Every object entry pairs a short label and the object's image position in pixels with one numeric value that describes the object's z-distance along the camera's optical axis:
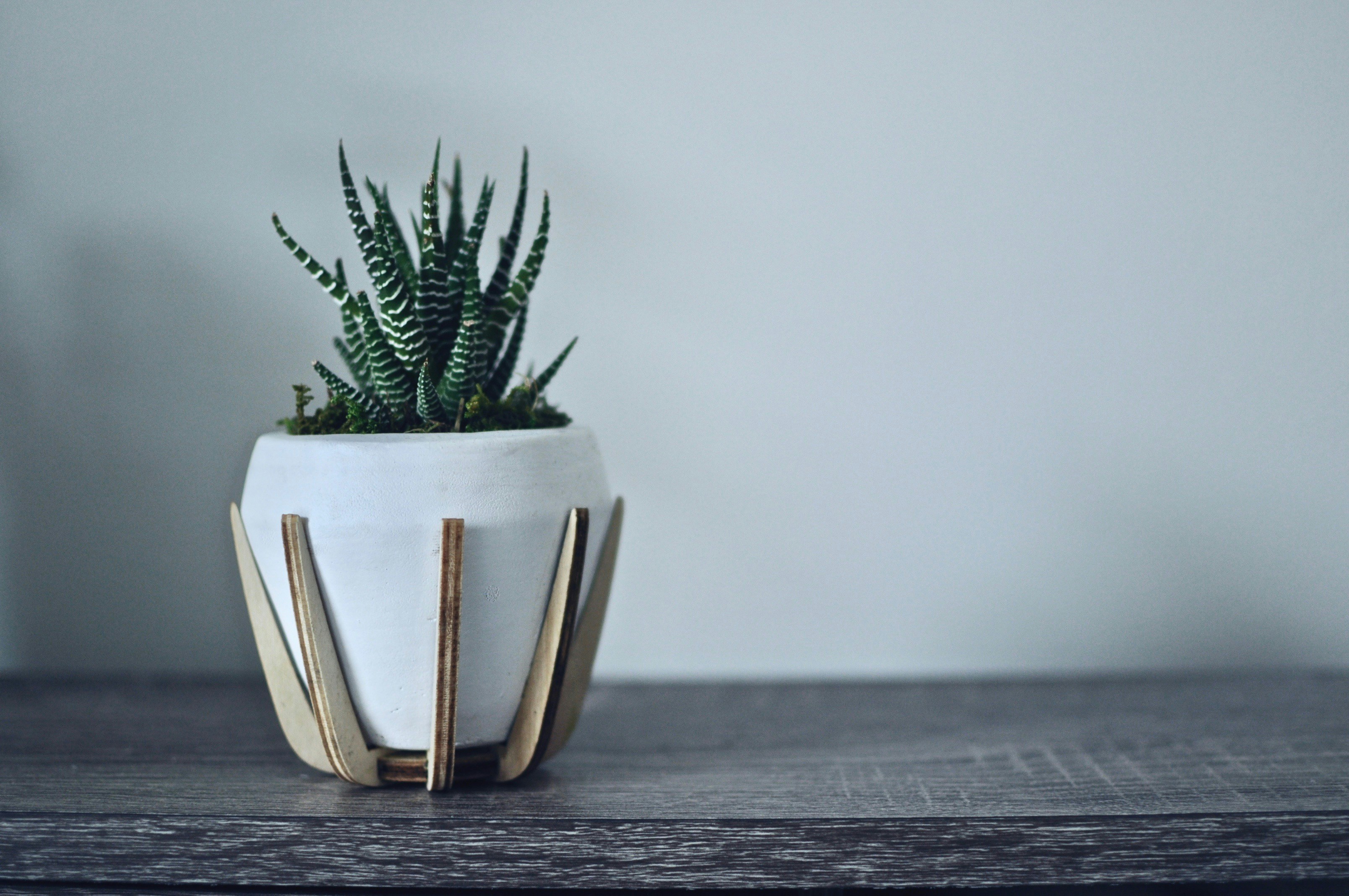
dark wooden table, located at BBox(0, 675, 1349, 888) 0.51
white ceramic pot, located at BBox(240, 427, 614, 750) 0.53
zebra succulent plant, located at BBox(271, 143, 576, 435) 0.57
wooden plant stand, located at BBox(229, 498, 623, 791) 0.54
